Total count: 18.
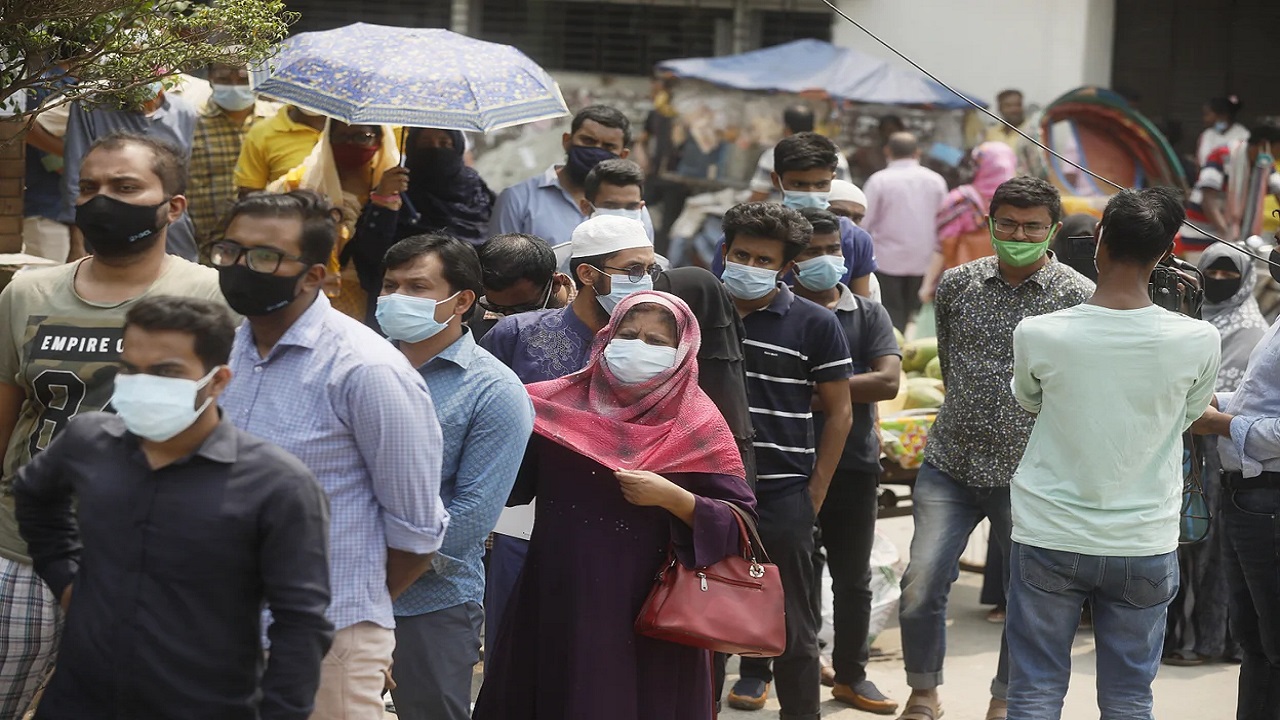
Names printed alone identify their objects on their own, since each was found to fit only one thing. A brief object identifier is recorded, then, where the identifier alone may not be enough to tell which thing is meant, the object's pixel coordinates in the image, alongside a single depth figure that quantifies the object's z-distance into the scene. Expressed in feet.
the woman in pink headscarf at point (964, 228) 83.61
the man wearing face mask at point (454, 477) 25.76
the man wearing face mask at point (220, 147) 50.96
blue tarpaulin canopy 101.45
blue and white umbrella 40.42
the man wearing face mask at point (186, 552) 19.12
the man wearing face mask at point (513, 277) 36.32
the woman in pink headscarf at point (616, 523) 27.27
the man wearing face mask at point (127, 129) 47.62
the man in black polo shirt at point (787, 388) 35.09
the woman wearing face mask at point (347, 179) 42.78
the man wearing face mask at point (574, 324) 31.19
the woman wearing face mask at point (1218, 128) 98.02
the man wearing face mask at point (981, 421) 37.19
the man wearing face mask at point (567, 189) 45.60
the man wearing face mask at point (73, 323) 24.59
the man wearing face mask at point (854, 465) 39.09
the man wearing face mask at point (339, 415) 21.61
